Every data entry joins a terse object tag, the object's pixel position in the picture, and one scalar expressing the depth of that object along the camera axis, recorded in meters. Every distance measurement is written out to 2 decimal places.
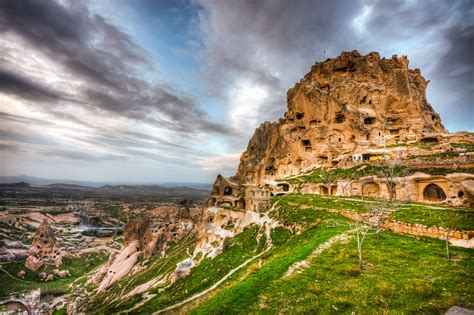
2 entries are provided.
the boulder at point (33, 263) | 83.75
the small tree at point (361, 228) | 15.43
